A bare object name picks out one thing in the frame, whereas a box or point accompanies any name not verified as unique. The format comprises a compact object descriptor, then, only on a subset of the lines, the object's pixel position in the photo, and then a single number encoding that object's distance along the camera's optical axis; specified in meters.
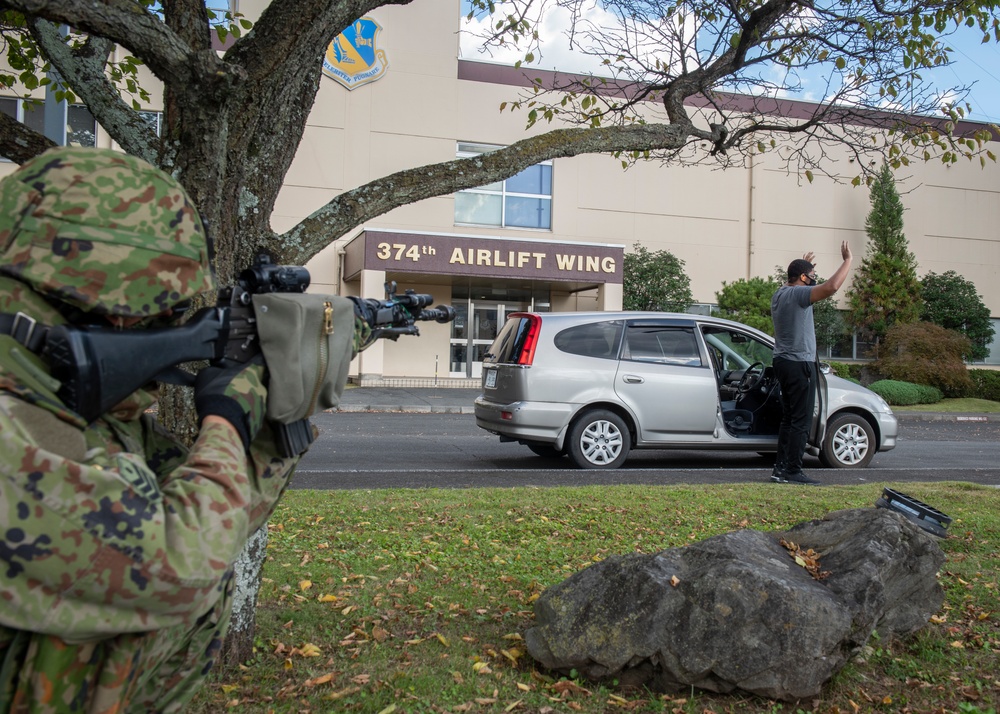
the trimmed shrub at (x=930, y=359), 23.33
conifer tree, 26.12
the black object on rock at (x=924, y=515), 4.06
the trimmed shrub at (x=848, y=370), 24.19
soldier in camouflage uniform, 1.19
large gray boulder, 2.93
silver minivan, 9.02
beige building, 22.70
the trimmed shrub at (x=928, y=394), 22.59
